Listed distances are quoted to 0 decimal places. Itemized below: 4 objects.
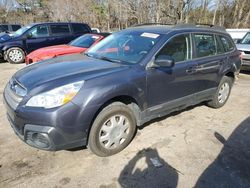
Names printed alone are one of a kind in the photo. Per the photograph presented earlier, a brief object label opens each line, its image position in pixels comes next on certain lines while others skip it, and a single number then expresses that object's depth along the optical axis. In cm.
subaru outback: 216
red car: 560
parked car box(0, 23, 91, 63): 786
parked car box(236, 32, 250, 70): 662
